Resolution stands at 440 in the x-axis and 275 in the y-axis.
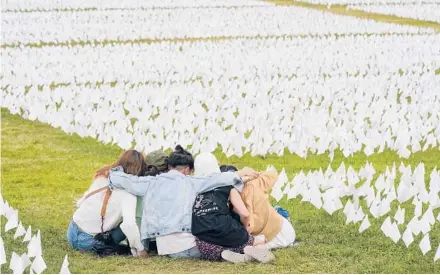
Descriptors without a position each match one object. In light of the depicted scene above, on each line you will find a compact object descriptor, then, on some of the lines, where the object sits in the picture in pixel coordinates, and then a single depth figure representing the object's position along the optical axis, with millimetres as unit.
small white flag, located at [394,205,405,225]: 8648
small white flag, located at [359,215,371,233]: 8547
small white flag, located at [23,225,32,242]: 8108
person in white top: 7720
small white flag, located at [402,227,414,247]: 8016
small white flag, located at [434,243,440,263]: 7582
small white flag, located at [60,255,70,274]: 6785
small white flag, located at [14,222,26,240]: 8562
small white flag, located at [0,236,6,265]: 7515
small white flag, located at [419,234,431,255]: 7758
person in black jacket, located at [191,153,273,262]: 7559
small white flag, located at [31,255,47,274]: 7301
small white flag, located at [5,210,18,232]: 8789
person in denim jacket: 7645
